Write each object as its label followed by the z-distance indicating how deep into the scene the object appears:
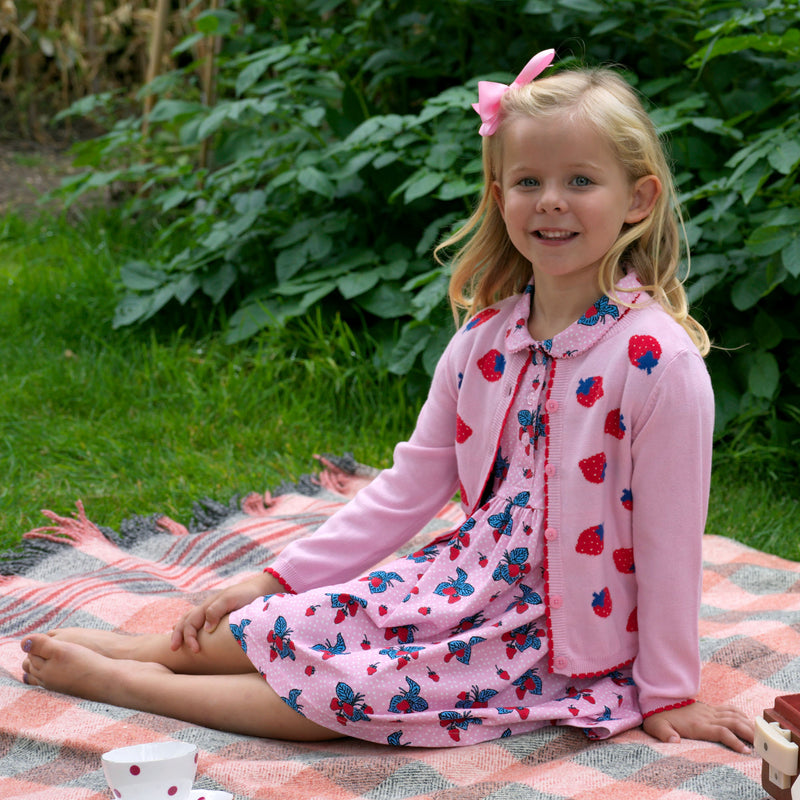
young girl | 2.46
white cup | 2.29
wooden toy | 2.32
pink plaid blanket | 2.42
